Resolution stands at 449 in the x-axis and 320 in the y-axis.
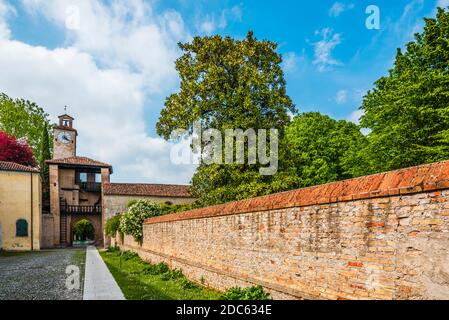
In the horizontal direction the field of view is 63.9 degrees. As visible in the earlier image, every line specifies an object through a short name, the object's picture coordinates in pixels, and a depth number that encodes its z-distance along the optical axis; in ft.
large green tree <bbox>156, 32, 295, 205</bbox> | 55.31
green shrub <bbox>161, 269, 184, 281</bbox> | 39.06
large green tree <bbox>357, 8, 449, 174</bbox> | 56.75
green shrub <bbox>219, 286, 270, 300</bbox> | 21.70
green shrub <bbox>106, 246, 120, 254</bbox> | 92.13
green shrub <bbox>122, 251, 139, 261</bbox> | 69.21
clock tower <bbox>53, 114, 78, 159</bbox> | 151.64
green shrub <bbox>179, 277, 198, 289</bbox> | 32.82
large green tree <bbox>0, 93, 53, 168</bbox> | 141.18
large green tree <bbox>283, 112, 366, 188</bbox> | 92.53
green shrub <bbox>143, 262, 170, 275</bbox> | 44.29
